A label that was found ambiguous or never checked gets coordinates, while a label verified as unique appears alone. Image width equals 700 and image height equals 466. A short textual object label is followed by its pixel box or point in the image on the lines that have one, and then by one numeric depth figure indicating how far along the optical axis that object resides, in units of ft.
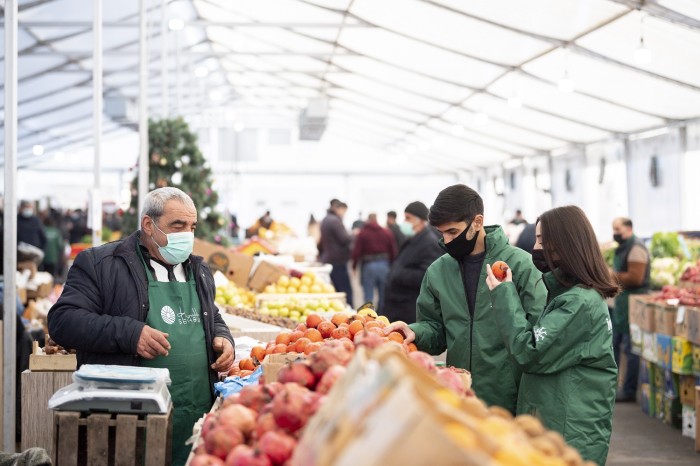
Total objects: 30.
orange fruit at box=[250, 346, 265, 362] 13.77
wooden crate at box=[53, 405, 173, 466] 9.85
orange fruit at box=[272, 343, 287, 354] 12.51
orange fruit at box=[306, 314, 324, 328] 13.78
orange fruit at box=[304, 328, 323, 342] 12.89
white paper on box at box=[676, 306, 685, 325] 23.84
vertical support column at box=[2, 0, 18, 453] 16.78
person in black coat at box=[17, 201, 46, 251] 45.93
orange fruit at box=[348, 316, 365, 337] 12.94
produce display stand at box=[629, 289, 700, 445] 23.44
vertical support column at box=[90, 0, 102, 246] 23.75
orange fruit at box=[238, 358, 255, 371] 13.44
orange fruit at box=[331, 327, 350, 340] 12.72
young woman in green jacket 10.64
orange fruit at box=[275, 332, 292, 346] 13.24
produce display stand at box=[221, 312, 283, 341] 20.47
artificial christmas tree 31.01
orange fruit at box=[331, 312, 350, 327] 13.91
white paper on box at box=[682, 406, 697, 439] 23.37
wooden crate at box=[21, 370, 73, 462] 14.19
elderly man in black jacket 11.53
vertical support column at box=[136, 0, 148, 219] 26.08
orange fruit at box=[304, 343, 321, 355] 11.53
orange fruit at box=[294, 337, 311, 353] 12.17
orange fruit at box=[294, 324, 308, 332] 13.53
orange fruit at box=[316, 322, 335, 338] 13.04
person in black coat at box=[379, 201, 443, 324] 23.98
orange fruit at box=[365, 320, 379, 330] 12.83
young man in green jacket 11.91
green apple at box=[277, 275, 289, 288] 27.40
